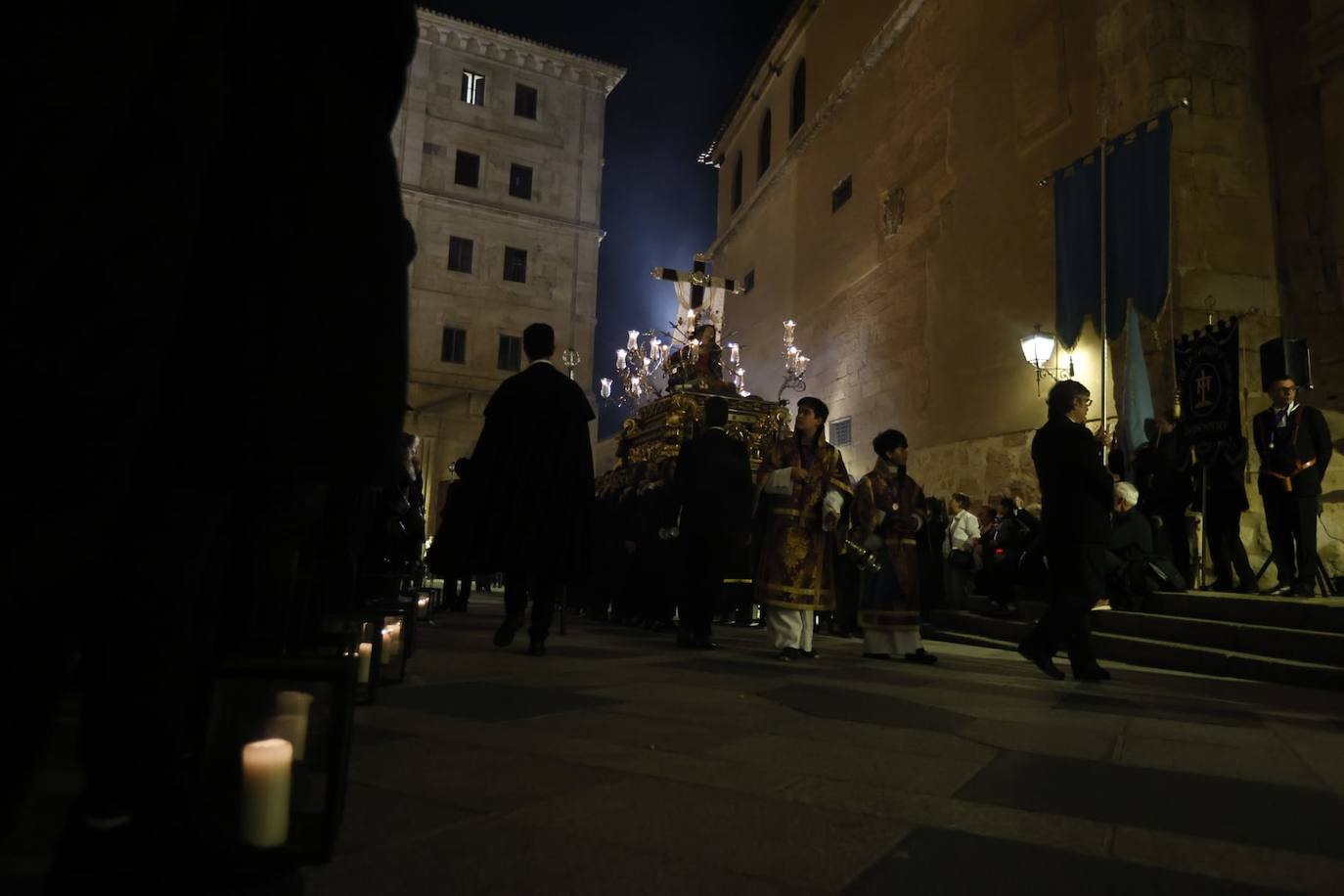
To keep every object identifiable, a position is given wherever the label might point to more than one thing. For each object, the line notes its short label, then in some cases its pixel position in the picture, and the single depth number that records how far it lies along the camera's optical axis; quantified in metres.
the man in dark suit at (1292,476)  7.31
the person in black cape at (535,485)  5.54
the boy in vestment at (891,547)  6.41
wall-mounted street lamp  12.47
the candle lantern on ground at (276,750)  1.24
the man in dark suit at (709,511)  6.78
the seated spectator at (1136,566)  7.75
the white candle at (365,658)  2.97
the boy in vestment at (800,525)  6.29
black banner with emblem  8.99
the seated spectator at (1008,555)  9.08
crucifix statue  14.38
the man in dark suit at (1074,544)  5.51
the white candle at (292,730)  1.29
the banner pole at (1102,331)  11.35
